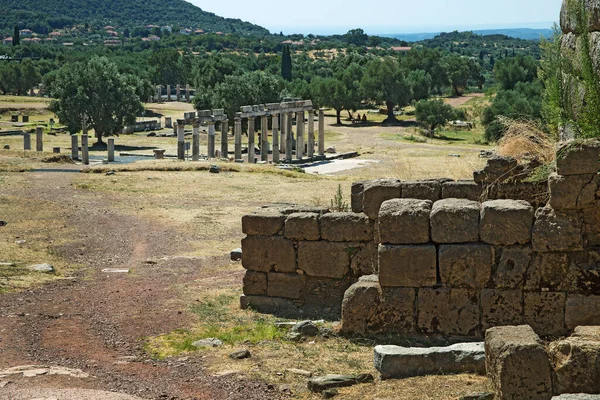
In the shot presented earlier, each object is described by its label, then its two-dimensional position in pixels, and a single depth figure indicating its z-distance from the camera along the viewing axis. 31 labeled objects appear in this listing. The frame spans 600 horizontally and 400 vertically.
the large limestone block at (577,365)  10.02
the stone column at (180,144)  54.75
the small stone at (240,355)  13.08
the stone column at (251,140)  56.94
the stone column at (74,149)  54.27
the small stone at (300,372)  12.34
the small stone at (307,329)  14.16
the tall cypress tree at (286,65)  136.62
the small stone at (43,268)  20.16
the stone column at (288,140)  60.59
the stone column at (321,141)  62.17
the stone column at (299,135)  60.69
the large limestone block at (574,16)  13.22
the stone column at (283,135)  61.70
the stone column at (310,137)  61.89
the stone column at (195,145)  54.38
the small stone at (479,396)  10.55
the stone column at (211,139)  56.44
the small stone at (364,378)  11.87
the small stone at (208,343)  13.99
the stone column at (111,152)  53.45
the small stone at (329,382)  11.66
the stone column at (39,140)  58.39
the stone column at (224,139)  57.91
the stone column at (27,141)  58.22
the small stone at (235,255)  21.97
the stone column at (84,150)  51.09
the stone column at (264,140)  58.25
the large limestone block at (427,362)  11.70
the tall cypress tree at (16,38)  163.23
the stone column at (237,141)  56.53
